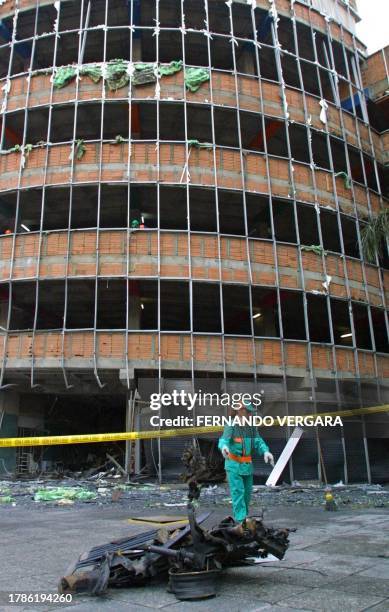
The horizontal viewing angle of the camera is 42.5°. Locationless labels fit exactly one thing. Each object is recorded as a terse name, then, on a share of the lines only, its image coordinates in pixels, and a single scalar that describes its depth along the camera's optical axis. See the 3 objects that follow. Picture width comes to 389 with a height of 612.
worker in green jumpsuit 5.91
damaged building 16.73
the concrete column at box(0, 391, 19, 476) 17.67
